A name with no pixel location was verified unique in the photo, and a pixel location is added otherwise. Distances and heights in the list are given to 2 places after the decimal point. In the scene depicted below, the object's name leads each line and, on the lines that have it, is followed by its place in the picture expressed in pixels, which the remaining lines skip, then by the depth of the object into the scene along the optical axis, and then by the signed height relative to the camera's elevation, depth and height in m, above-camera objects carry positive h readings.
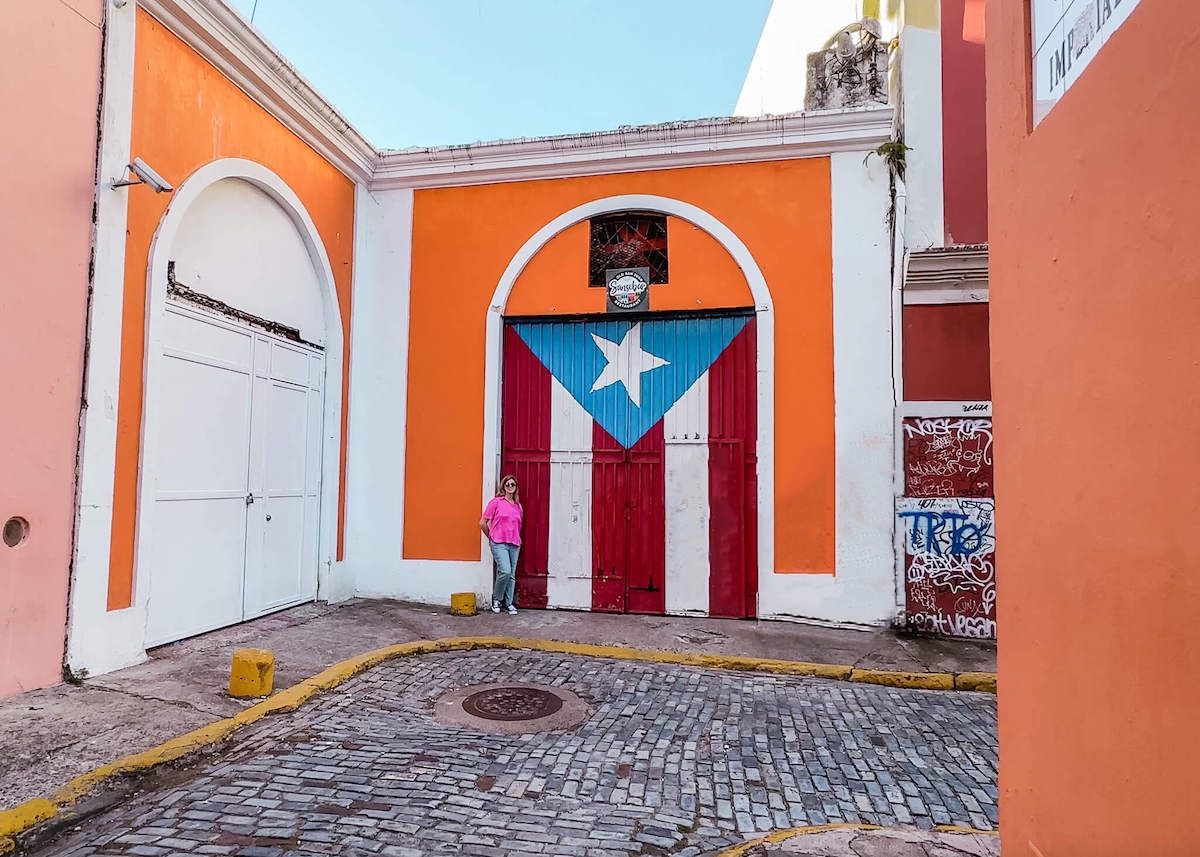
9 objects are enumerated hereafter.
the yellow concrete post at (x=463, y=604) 8.06 -1.49
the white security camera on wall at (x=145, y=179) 5.45 +2.20
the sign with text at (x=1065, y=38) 1.98 +1.31
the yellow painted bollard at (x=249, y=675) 5.05 -1.46
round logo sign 8.47 +2.16
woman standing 8.05 -0.72
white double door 6.06 -0.08
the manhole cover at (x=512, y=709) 4.85 -1.70
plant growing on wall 7.79 +3.48
